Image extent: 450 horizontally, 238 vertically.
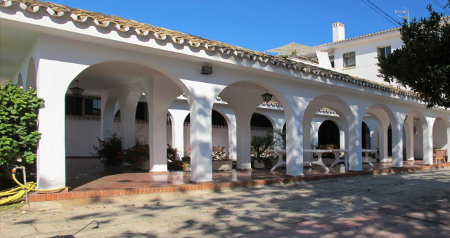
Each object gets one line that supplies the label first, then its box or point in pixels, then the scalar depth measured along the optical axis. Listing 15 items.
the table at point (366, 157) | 15.43
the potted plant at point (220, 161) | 12.05
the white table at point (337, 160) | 13.57
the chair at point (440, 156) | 17.92
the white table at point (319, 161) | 11.81
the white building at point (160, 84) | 6.29
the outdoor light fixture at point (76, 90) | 11.00
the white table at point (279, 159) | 12.00
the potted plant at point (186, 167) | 11.27
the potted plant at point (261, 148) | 13.23
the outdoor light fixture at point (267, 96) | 10.92
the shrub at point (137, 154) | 11.45
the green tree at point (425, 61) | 6.17
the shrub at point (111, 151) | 12.29
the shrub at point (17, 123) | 6.13
